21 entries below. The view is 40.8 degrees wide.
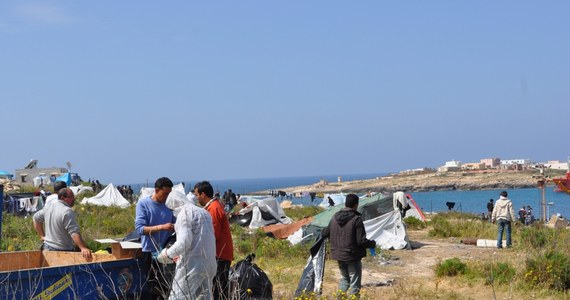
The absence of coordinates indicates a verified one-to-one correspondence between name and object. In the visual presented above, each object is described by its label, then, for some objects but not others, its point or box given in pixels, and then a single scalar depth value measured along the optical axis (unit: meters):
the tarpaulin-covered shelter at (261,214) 24.94
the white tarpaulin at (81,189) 45.21
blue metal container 7.24
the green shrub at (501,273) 11.57
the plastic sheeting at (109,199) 37.41
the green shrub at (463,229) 20.88
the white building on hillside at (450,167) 153.38
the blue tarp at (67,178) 51.91
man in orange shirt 7.91
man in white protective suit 7.01
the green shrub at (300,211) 29.74
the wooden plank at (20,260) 9.04
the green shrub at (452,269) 12.70
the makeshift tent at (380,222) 17.97
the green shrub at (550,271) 11.03
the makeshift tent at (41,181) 61.53
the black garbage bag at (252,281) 9.10
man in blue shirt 8.21
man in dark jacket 9.37
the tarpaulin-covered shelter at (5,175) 65.40
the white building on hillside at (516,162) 158.12
